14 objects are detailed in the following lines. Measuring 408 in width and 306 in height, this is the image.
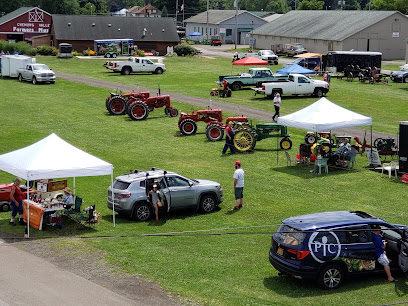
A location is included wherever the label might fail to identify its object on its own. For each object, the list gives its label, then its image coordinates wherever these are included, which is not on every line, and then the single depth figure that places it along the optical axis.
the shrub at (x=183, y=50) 81.31
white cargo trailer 57.12
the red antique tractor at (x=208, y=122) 33.09
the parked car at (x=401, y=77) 57.34
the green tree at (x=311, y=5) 153.25
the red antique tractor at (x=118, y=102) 40.72
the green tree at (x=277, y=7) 180.75
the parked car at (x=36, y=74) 54.78
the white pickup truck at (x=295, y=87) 47.22
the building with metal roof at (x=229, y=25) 114.50
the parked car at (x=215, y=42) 108.44
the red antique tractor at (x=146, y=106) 39.03
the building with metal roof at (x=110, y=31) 81.69
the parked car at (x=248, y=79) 50.94
